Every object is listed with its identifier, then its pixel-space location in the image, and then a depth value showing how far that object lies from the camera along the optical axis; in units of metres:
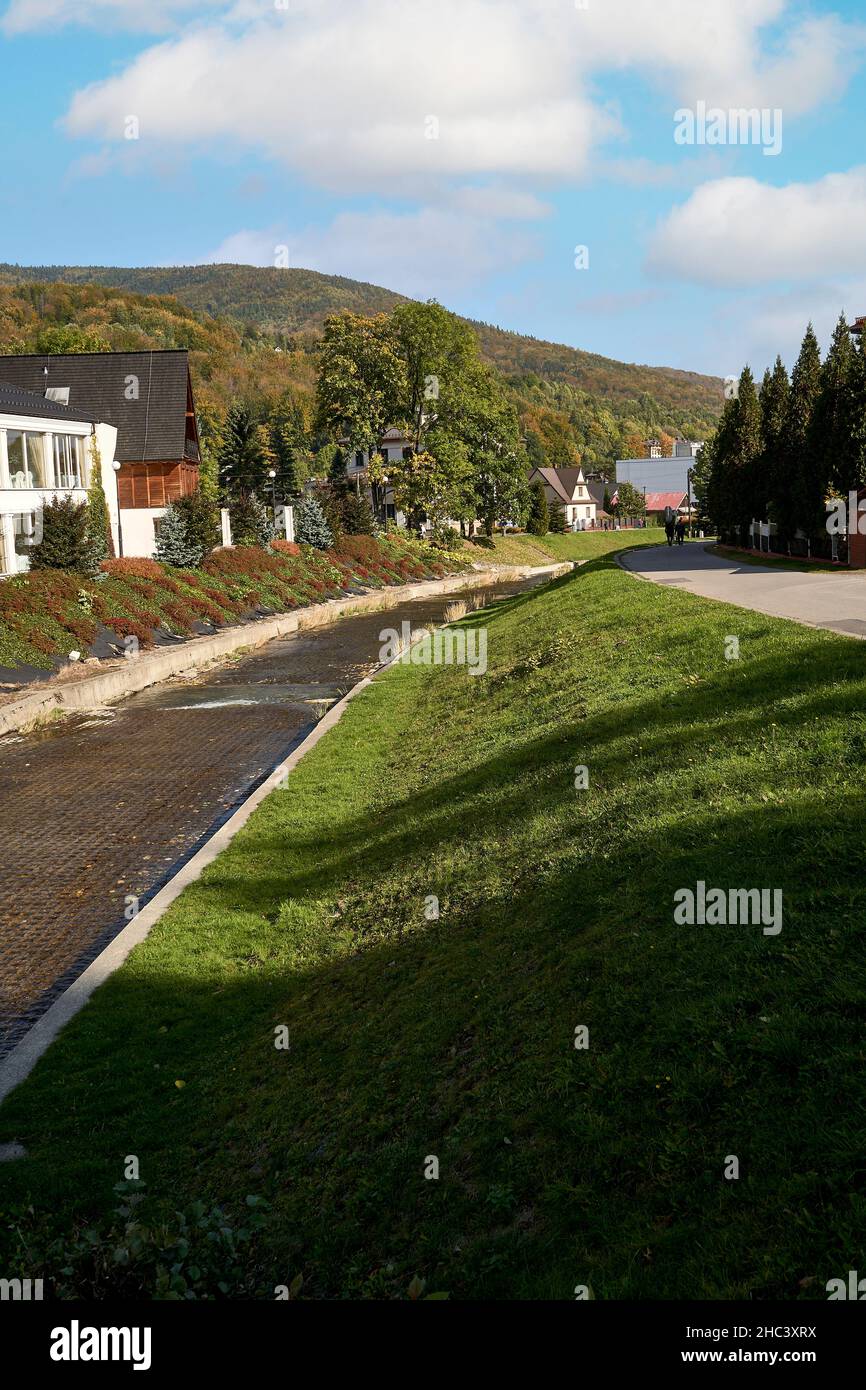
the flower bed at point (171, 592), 30.88
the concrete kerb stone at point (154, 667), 24.78
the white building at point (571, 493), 148.62
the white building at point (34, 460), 40.62
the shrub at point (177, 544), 46.94
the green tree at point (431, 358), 74.25
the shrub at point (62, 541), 36.72
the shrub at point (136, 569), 41.47
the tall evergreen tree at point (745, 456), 50.84
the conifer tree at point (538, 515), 102.44
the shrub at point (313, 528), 61.84
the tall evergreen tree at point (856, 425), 35.94
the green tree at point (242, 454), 84.56
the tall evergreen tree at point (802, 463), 39.09
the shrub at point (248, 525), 58.09
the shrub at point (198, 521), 48.22
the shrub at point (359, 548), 63.69
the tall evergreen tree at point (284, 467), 93.50
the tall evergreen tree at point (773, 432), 44.12
